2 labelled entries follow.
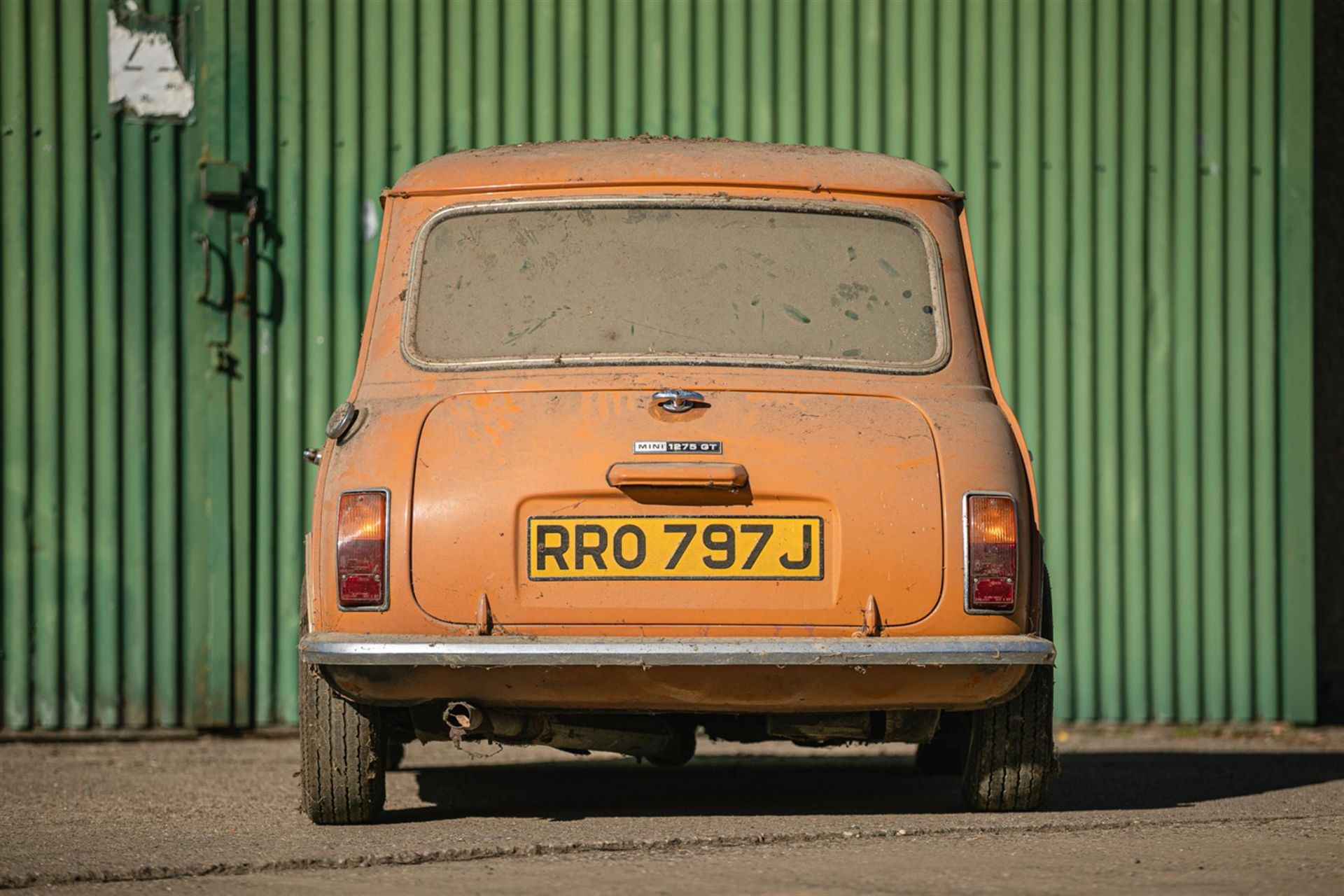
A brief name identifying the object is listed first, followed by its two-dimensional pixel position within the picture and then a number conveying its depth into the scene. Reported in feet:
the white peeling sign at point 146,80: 55.11
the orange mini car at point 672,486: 30.73
